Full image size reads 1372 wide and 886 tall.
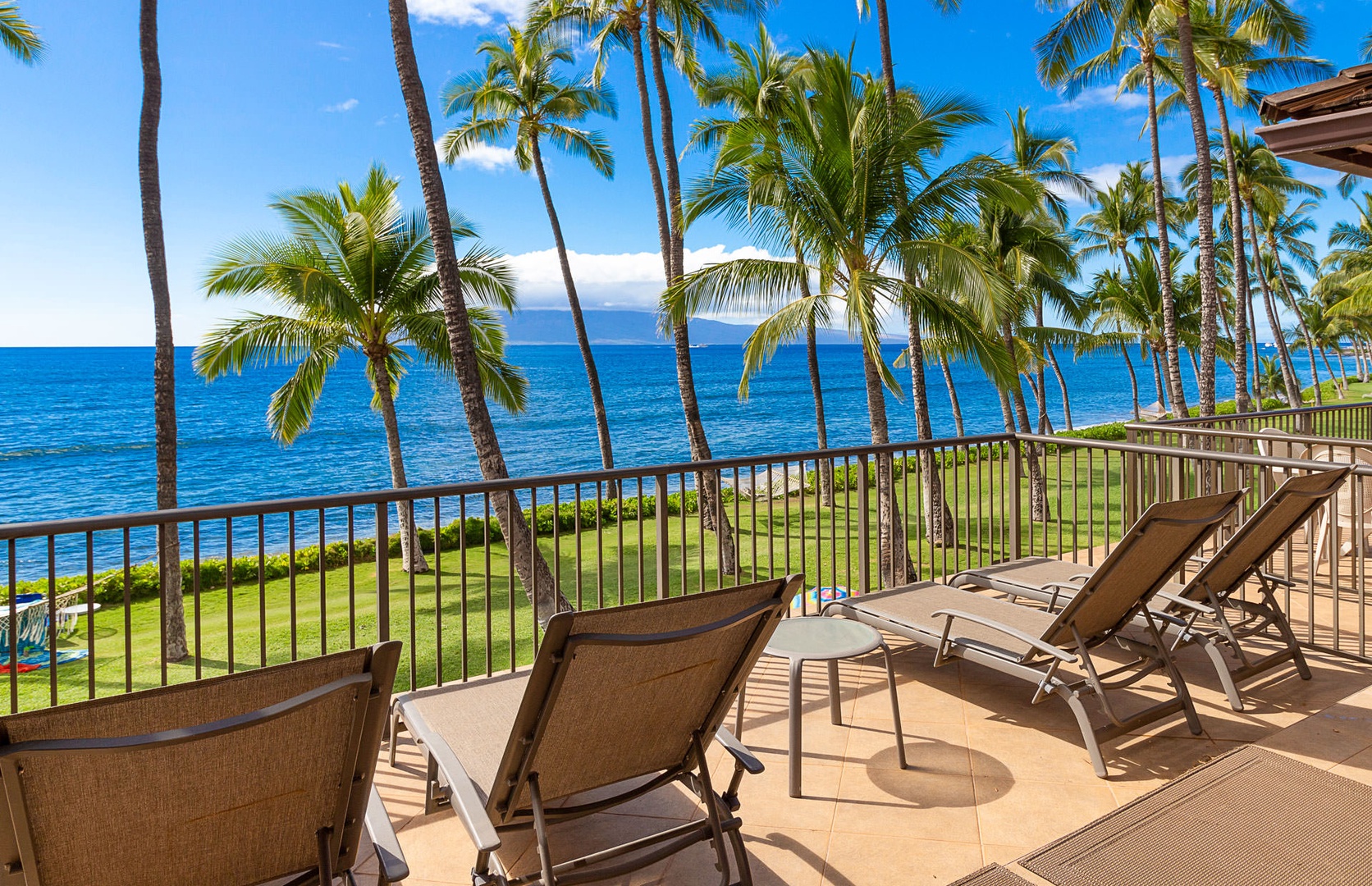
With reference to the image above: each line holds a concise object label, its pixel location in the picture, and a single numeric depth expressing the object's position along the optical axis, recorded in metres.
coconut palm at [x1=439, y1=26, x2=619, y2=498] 19.11
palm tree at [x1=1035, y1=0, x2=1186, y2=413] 19.11
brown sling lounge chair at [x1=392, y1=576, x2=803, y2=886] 1.92
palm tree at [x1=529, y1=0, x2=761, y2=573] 14.66
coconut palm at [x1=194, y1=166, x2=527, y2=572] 13.33
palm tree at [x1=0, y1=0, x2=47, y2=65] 12.66
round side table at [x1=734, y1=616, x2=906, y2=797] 2.96
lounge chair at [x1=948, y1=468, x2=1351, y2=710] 3.54
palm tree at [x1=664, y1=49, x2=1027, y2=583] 9.74
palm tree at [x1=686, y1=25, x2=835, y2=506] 17.30
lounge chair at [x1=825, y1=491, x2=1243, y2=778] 3.10
